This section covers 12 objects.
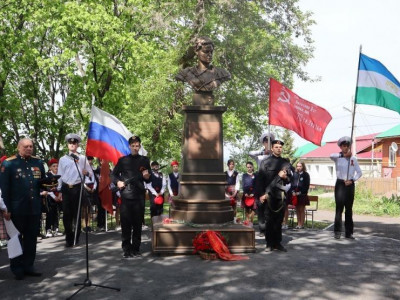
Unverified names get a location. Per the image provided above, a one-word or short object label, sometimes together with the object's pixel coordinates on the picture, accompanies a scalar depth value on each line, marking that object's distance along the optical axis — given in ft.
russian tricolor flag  24.90
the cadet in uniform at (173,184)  39.81
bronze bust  30.22
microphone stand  19.18
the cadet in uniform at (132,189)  25.50
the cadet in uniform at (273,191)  27.58
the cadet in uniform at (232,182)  40.86
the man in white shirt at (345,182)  31.83
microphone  27.92
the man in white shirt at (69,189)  29.66
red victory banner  32.17
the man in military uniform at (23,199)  21.42
